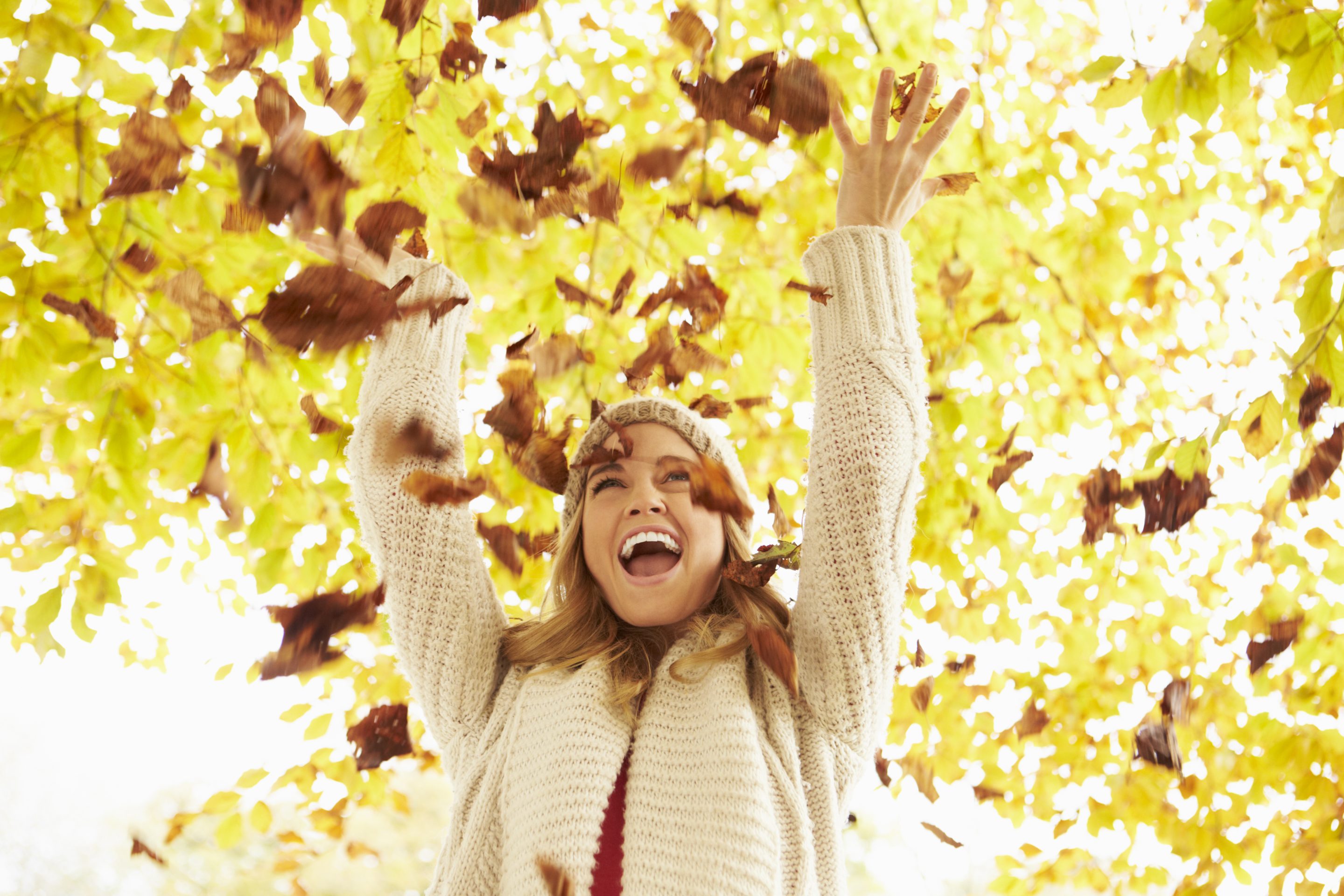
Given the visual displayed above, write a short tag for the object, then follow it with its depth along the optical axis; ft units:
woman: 4.47
